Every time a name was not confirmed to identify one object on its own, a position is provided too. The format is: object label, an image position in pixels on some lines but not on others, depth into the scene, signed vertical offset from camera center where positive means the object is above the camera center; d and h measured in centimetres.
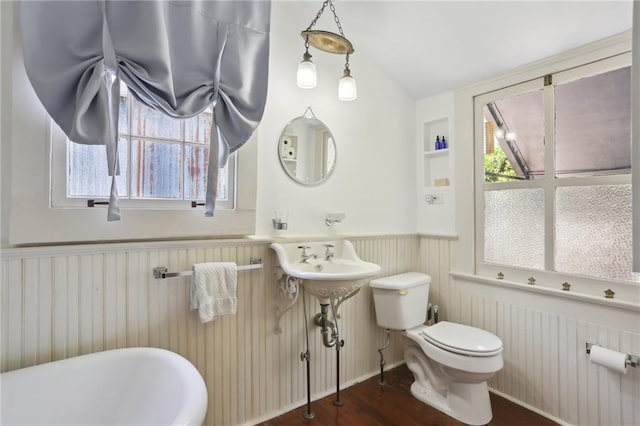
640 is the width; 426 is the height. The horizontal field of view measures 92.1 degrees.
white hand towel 154 -38
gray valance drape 123 +68
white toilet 178 -82
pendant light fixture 174 +98
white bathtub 108 -66
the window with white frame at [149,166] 138 +24
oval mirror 199 +43
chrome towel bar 148 -28
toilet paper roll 157 -74
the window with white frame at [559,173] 172 +27
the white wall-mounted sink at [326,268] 160 -31
